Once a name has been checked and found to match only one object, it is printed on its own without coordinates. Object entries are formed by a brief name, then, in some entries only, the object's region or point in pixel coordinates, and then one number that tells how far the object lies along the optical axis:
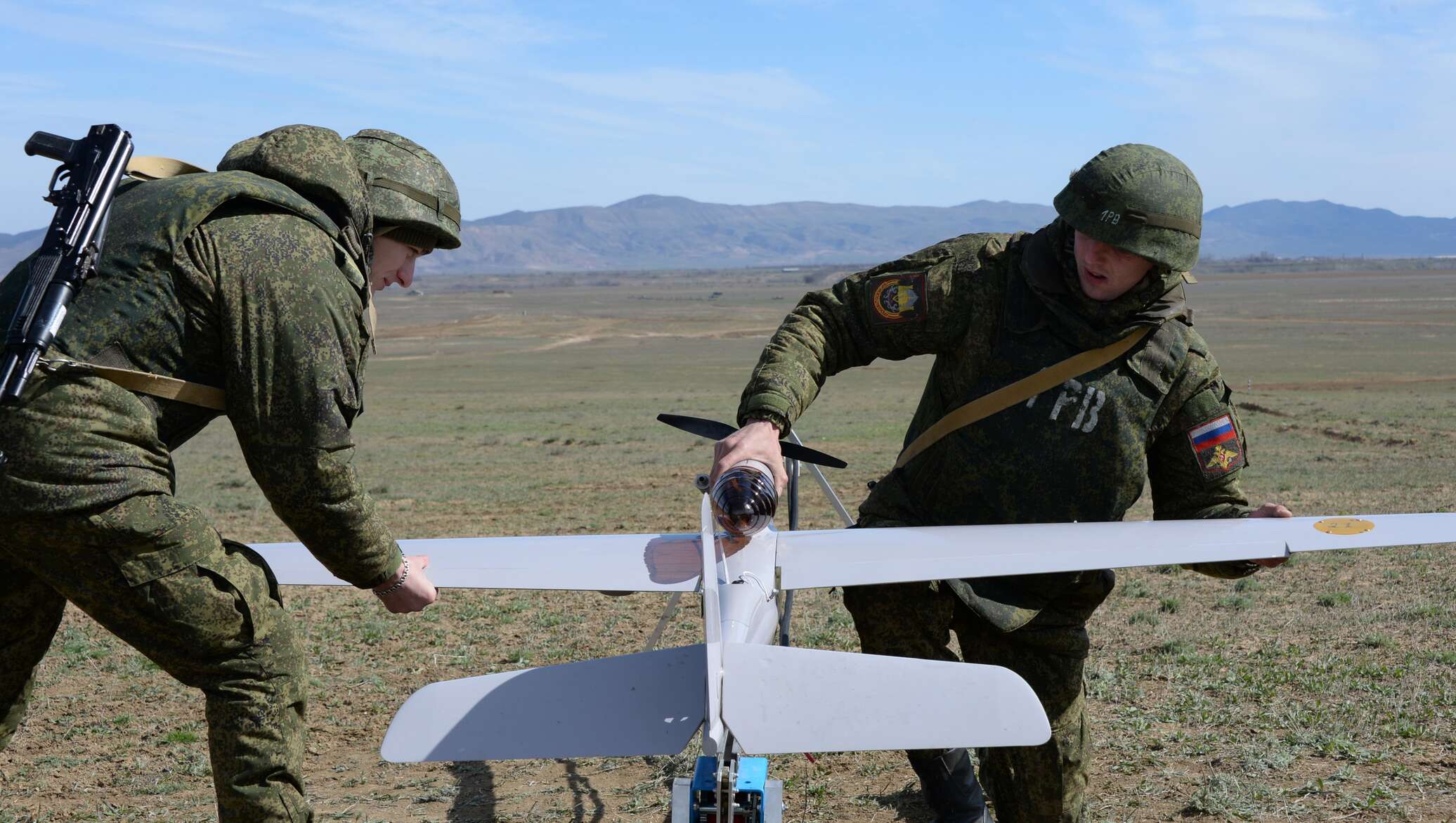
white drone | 3.06
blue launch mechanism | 3.23
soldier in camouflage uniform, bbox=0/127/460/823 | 2.92
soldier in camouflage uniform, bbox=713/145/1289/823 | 4.09
